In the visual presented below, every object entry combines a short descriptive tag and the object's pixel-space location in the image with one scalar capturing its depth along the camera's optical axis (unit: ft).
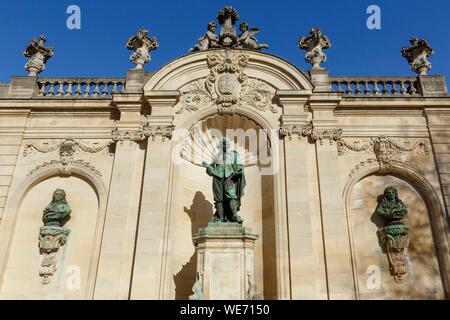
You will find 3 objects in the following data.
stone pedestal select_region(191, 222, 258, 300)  27.61
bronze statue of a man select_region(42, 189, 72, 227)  34.99
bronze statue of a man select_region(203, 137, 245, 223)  32.35
